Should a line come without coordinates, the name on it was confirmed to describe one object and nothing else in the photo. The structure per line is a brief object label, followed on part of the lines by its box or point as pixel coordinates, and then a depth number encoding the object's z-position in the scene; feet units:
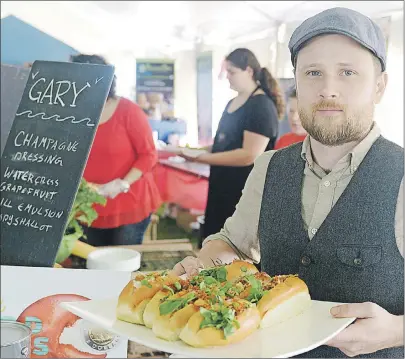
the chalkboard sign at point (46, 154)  3.48
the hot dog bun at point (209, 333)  2.06
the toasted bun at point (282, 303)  2.28
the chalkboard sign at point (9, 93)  4.47
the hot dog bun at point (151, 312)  2.24
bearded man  2.28
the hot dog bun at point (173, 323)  2.13
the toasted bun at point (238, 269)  2.47
